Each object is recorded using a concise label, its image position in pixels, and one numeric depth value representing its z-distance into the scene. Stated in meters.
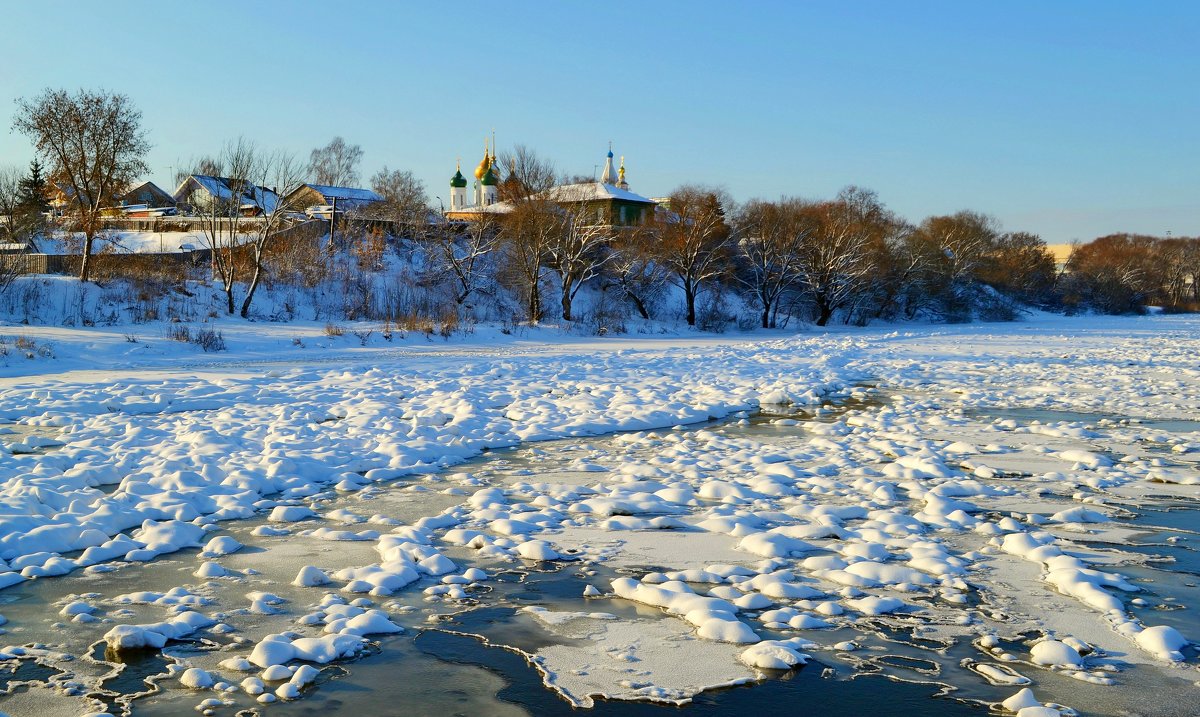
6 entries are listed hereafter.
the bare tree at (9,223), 28.49
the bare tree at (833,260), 49.91
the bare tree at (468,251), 45.56
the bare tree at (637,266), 45.47
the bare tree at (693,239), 46.25
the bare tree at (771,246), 49.44
